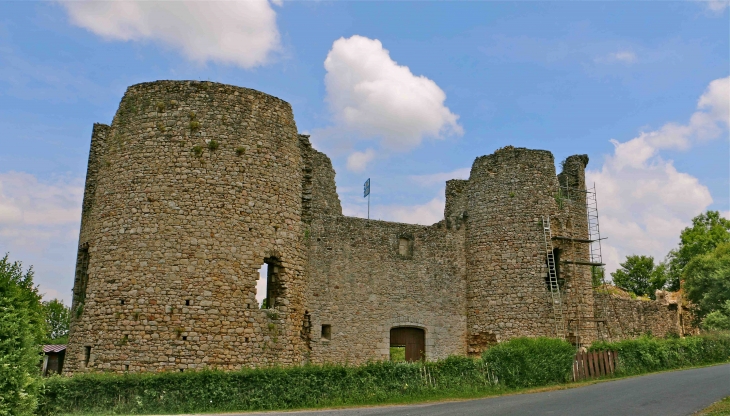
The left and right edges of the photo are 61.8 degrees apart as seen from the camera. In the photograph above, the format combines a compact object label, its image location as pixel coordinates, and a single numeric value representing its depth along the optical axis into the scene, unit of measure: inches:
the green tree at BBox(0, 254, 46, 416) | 481.4
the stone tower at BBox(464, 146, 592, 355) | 947.3
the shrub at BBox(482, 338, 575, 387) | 759.7
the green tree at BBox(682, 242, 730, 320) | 1440.7
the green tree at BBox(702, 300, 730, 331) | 1301.7
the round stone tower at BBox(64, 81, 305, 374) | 666.2
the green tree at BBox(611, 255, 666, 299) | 2317.9
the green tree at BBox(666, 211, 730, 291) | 2065.7
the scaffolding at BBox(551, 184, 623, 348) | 957.2
